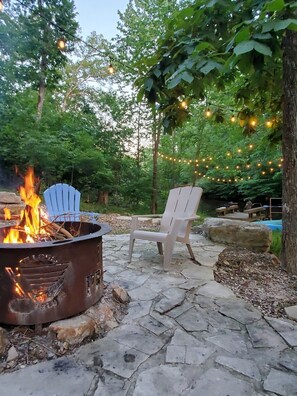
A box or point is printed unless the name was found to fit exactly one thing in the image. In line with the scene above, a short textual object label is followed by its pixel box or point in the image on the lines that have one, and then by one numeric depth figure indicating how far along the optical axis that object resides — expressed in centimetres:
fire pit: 136
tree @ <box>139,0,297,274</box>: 150
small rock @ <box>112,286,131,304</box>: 187
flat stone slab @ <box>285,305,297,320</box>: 176
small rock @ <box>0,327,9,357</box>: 128
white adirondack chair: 254
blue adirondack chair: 390
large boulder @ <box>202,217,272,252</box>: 349
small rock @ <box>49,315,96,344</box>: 137
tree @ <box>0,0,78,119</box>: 720
